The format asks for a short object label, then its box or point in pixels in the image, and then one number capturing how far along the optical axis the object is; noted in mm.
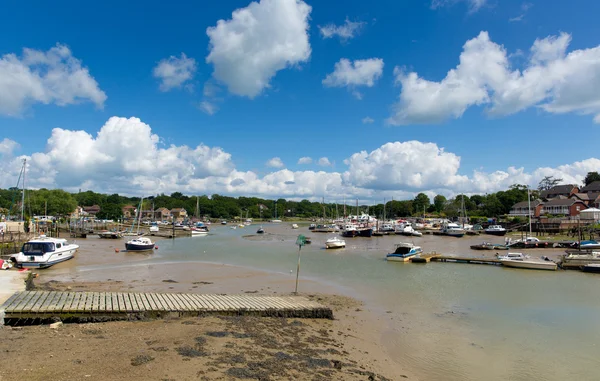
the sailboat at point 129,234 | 75488
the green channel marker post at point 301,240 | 21562
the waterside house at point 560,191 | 115938
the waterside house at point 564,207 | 96812
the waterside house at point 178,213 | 192375
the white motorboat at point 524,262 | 35625
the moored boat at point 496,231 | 84312
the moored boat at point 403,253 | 42719
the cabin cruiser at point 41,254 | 30841
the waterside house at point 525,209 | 103488
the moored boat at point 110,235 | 71250
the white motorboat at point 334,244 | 59325
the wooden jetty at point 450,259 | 39750
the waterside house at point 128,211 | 173400
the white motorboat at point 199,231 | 92250
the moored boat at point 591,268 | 34281
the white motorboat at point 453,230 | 85088
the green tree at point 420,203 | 186375
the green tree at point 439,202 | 185025
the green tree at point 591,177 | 137125
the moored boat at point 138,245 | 49594
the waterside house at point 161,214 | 182500
